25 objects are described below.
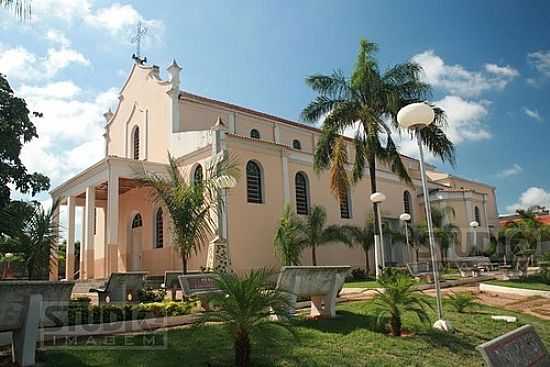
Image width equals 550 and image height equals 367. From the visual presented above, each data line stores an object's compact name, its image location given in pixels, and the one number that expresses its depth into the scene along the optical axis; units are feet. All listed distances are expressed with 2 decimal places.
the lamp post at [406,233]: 72.18
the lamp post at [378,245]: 52.84
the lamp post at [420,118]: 29.76
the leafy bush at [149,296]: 40.34
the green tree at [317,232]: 69.51
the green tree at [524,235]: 112.37
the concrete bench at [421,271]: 60.29
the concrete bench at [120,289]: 38.29
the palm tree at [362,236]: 78.12
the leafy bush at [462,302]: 34.35
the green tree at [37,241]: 40.50
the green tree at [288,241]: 64.59
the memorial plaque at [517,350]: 12.29
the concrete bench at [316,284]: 25.71
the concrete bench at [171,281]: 44.02
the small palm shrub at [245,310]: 18.04
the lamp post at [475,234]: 108.12
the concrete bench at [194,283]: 32.00
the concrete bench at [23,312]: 17.67
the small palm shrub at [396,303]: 25.39
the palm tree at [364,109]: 59.00
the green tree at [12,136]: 56.08
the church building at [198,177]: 66.95
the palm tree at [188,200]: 45.88
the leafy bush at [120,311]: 26.89
